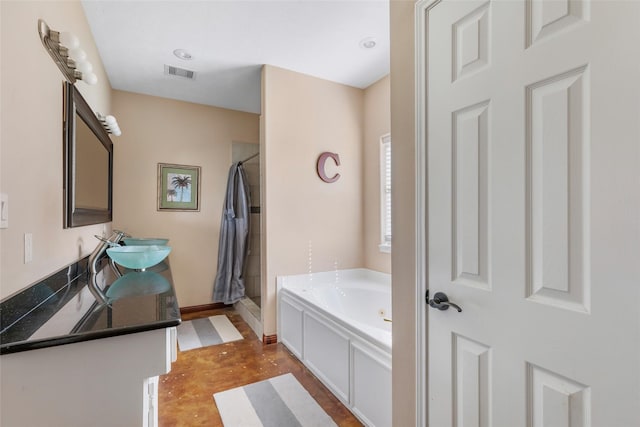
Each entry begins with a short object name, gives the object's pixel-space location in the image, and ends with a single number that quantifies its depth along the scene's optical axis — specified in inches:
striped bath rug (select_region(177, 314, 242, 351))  108.7
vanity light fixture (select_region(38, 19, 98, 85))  52.2
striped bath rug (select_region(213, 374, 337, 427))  67.6
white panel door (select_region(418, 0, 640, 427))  28.1
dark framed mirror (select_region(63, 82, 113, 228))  62.1
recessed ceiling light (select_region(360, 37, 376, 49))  92.1
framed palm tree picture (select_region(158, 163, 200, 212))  137.7
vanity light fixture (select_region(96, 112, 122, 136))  91.7
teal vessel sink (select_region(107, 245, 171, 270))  67.6
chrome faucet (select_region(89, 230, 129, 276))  63.2
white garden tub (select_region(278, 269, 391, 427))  63.2
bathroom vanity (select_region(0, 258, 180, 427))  32.8
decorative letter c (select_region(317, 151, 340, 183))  117.3
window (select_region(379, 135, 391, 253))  118.2
